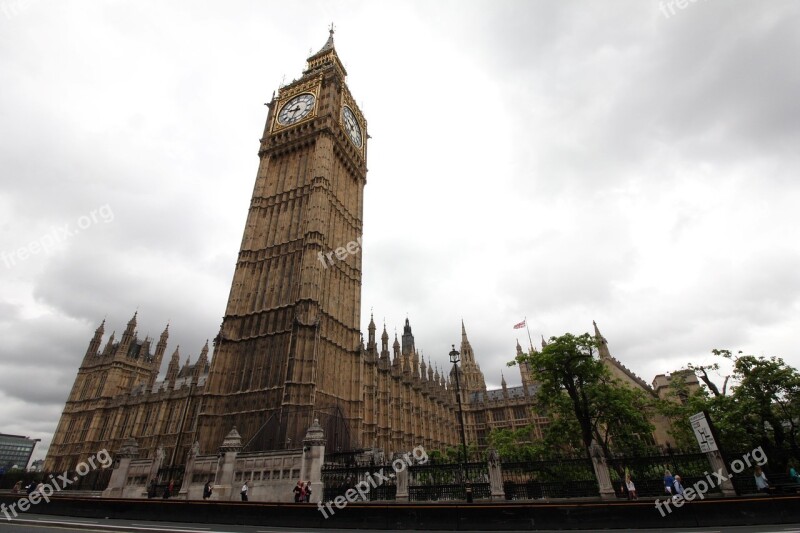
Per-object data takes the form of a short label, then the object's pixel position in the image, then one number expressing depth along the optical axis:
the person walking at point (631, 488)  13.81
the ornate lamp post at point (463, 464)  12.64
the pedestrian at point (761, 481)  12.66
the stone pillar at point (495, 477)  14.98
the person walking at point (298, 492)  14.92
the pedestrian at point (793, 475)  13.81
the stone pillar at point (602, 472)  14.39
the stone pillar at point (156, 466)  20.95
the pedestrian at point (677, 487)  12.83
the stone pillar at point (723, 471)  13.60
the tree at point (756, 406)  19.39
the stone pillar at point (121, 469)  21.11
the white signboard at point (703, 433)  13.00
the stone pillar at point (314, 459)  16.58
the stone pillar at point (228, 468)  18.31
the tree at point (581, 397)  23.00
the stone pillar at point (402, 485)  15.34
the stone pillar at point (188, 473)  19.55
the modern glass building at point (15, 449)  151.88
